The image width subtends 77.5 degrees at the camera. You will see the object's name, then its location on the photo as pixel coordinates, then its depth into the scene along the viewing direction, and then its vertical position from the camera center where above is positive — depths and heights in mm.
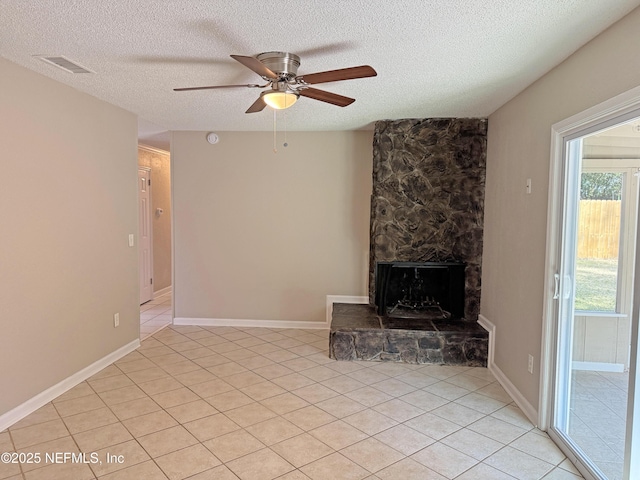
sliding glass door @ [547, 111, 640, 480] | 1951 -479
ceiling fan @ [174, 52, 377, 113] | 2180 +770
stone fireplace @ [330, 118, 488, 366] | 3914 -295
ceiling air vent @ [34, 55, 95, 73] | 2553 +972
